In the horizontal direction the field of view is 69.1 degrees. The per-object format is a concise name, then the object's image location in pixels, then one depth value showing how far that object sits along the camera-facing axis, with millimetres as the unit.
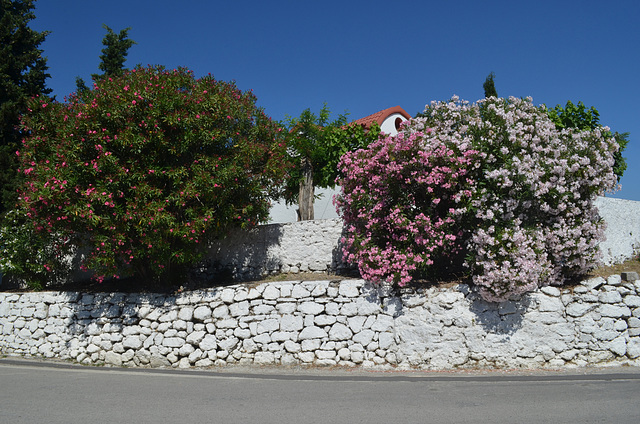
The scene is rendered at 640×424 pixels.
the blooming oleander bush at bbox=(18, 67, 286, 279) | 9602
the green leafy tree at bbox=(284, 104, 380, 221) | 14375
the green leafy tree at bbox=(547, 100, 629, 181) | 14648
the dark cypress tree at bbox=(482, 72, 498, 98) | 16500
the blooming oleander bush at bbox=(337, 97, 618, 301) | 8969
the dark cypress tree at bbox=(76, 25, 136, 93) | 17875
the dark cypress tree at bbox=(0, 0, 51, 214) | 14352
